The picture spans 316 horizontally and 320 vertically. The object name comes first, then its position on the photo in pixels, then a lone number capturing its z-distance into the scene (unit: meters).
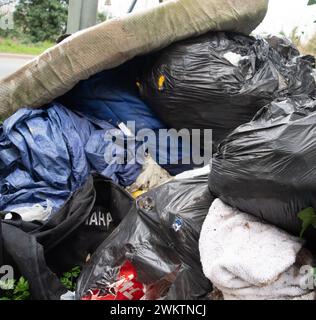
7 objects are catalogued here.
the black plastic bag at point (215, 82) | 1.98
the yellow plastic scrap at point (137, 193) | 2.05
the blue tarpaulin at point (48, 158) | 1.91
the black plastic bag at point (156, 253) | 1.31
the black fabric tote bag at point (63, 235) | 1.44
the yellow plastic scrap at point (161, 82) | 2.10
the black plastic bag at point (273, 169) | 1.04
